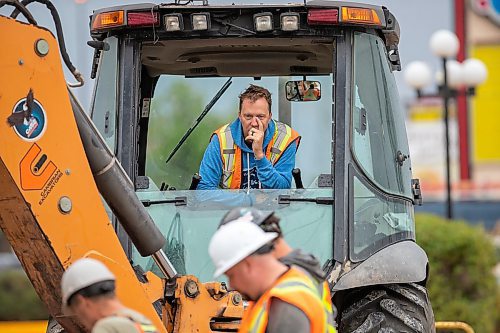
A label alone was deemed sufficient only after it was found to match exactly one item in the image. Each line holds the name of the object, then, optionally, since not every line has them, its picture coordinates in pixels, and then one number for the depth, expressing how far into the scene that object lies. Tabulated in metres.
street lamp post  40.35
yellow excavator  12.18
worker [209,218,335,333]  9.20
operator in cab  15.54
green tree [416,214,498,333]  32.02
